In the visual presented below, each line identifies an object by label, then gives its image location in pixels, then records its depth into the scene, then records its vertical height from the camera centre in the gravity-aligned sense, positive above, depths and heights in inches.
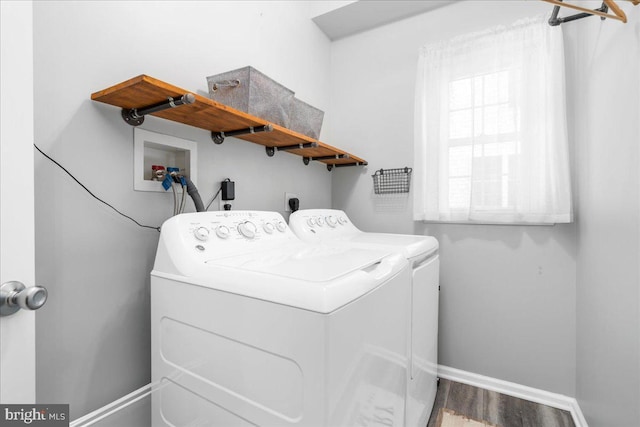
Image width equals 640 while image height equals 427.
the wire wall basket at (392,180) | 83.6 +8.3
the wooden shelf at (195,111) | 36.5 +14.5
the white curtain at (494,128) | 63.9 +18.9
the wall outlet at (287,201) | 75.7 +2.2
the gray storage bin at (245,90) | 49.5 +20.0
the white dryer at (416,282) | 48.6 -12.9
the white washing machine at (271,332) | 27.0 -12.7
